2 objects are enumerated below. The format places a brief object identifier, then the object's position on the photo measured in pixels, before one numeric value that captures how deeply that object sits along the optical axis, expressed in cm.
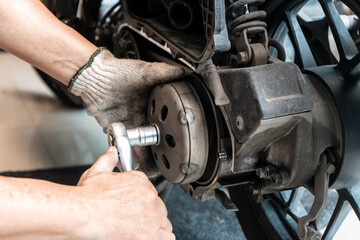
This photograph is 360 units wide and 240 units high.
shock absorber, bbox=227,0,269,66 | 74
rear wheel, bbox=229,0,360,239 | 82
